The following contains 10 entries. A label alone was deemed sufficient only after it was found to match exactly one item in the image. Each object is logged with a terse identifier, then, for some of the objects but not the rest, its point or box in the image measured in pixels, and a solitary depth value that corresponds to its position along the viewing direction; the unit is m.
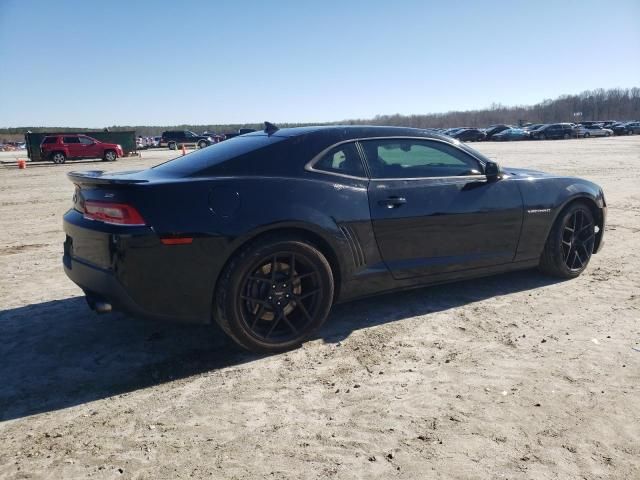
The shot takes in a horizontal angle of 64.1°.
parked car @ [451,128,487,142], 52.38
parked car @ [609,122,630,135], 59.78
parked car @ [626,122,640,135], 59.78
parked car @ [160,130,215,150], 52.72
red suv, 29.36
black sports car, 3.11
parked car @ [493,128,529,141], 50.78
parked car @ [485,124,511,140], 52.94
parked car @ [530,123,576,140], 50.91
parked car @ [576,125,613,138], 52.38
